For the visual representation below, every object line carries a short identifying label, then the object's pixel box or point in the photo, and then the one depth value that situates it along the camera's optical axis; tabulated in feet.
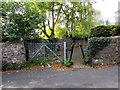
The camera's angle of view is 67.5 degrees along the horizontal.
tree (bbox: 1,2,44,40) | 19.45
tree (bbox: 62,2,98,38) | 41.73
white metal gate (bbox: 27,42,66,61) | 21.28
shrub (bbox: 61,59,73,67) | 18.35
